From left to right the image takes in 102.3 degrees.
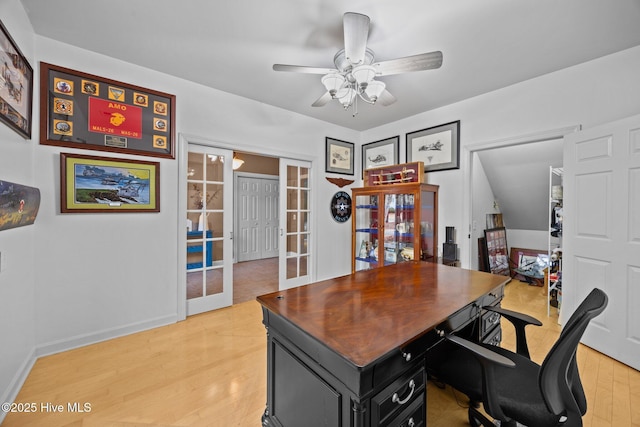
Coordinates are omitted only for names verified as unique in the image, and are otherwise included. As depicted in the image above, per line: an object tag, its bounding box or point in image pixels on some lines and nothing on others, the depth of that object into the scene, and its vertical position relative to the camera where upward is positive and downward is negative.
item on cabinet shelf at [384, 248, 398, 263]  3.70 -0.64
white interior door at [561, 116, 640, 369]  2.04 -0.16
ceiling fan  1.62 +1.02
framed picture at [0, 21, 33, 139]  1.55 +0.83
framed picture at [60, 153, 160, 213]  2.22 +0.24
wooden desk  0.90 -0.54
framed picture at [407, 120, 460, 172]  3.34 +0.89
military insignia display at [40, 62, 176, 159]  2.15 +0.88
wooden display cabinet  3.39 -0.19
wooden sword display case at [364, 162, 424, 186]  3.48 +0.54
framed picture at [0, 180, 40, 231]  1.39 +0.03
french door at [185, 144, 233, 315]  2.98 -0.22
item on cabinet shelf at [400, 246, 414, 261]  3.46 -0.58
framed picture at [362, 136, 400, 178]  4.04 +0.96
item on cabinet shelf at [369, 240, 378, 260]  4.02 -0.64
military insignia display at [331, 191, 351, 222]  4.27 +0.08
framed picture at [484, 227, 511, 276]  4.14 -0.66
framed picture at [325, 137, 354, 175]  4.18 +0.92
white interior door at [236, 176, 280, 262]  6.03 -0.18
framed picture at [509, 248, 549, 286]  4.09 -0.89
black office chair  0.93 -0.77
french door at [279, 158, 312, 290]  3.79 -0.19
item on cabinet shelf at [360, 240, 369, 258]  4.22 -0.63
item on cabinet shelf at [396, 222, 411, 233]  3.56 -0.22
